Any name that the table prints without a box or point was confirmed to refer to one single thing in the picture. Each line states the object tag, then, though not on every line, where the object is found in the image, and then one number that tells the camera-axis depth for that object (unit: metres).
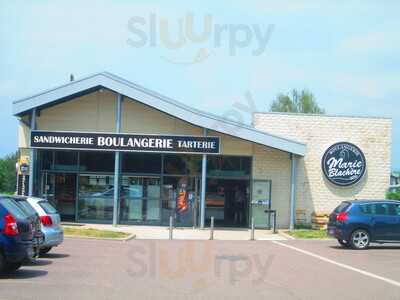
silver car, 16.28
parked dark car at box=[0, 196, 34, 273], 12.20
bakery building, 30.92
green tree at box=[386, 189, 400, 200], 32.59
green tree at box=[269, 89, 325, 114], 57.34
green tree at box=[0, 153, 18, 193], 60.66
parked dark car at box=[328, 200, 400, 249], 22.08
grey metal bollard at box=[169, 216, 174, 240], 25.30
